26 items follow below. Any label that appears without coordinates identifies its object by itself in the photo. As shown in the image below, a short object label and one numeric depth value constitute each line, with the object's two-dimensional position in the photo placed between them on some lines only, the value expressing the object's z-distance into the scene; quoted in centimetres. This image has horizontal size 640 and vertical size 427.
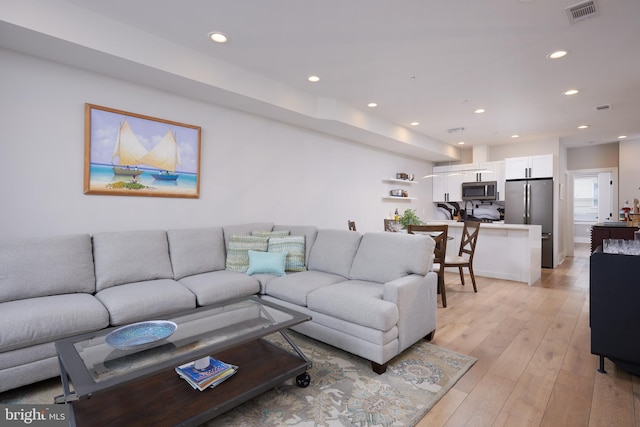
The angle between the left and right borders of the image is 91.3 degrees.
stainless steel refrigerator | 612
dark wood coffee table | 143
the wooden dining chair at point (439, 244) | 366
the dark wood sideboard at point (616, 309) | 210
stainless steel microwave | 675
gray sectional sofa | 201
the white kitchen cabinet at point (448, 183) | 737
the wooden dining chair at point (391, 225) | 448
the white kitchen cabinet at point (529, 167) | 611
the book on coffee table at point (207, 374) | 173
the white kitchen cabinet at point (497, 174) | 674
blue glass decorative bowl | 170
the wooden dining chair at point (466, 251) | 416
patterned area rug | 176
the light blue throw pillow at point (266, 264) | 327
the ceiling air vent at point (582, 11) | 232
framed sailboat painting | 294
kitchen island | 482
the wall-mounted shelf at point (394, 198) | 645
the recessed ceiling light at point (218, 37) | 281
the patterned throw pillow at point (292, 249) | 342
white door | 742
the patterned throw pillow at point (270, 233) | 367
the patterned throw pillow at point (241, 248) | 336
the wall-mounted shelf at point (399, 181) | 652
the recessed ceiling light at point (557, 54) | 300
